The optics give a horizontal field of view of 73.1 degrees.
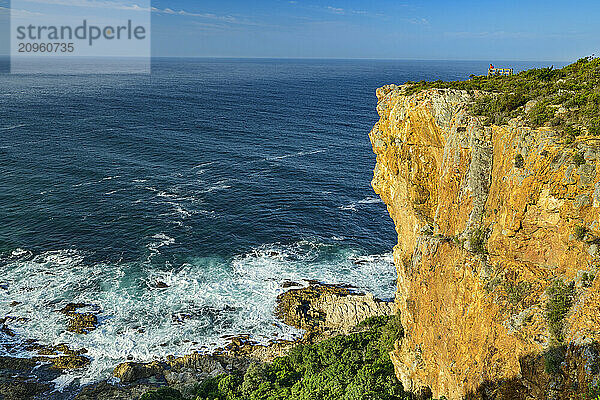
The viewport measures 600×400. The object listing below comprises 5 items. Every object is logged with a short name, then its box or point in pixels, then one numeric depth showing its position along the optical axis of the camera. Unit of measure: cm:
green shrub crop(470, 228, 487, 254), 2373
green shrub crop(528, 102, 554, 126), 2225
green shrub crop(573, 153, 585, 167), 1906
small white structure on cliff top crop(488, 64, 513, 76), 3549
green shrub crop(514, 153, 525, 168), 2139
